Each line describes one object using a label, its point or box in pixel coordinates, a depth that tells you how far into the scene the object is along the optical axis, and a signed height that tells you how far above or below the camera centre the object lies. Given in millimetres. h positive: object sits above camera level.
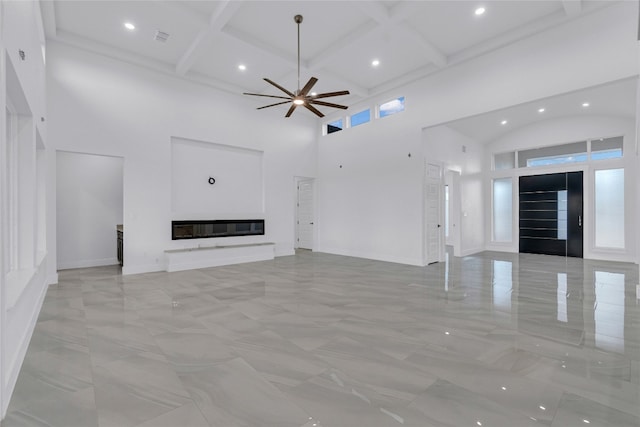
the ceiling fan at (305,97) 4754 +1917
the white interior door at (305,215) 10219 -28
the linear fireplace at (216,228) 7109 -352
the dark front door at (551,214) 8344 -7
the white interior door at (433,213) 7297 +23
